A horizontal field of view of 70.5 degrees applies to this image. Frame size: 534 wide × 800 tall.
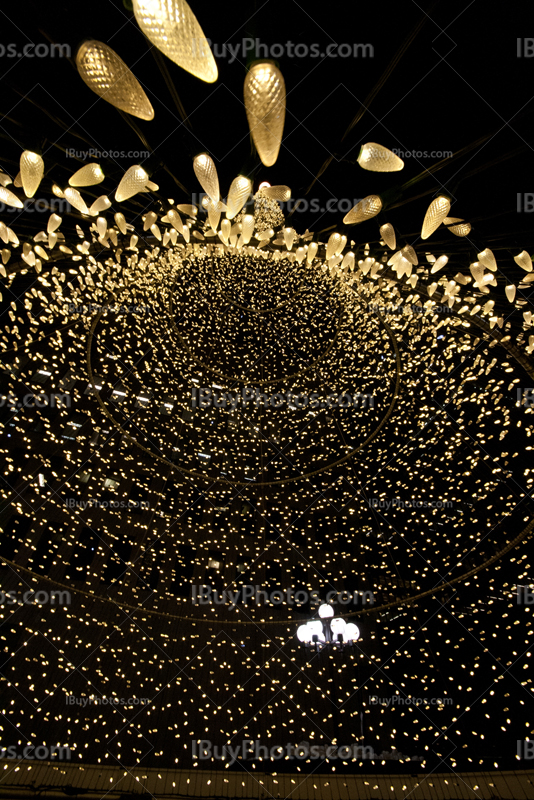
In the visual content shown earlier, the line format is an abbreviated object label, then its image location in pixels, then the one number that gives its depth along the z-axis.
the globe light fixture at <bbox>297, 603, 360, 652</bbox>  6.35
